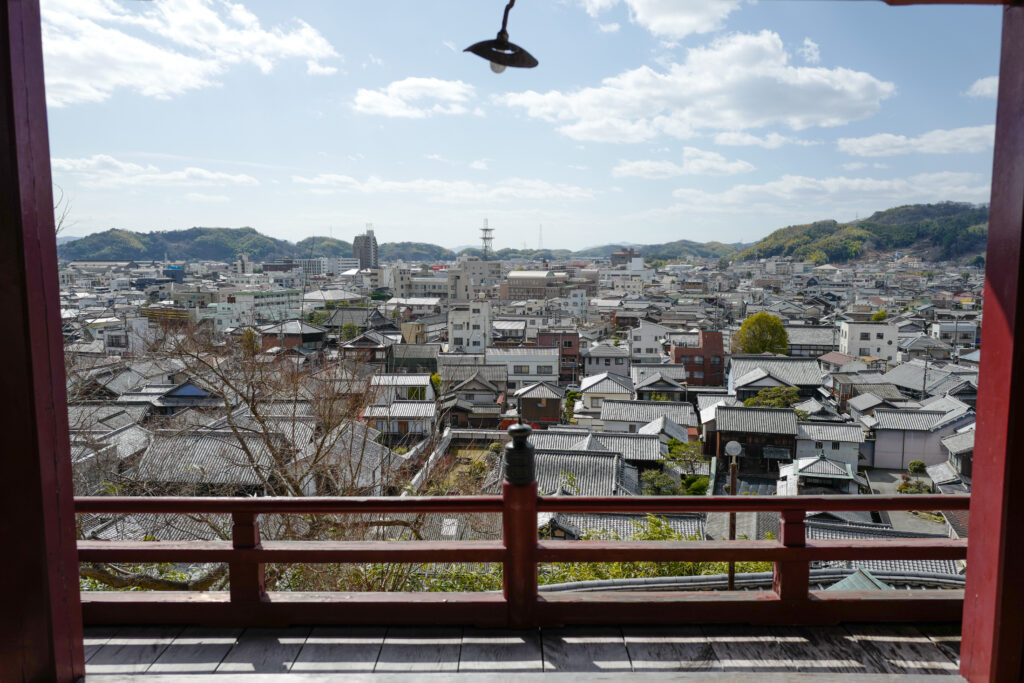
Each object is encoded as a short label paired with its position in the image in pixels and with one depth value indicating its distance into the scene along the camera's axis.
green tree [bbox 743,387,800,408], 24.03
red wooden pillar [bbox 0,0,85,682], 1.74
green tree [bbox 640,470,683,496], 15.28
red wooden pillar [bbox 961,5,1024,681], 1.78
